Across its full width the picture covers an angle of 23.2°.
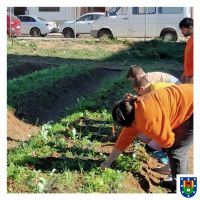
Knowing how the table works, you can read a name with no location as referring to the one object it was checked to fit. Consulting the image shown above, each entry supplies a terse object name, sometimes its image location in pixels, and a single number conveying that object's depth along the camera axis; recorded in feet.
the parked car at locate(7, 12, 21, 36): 69.37
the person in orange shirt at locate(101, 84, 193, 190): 13.32
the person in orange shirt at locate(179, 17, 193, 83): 18.07
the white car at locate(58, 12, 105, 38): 77.20
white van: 68.64
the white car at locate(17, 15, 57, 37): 85.66
